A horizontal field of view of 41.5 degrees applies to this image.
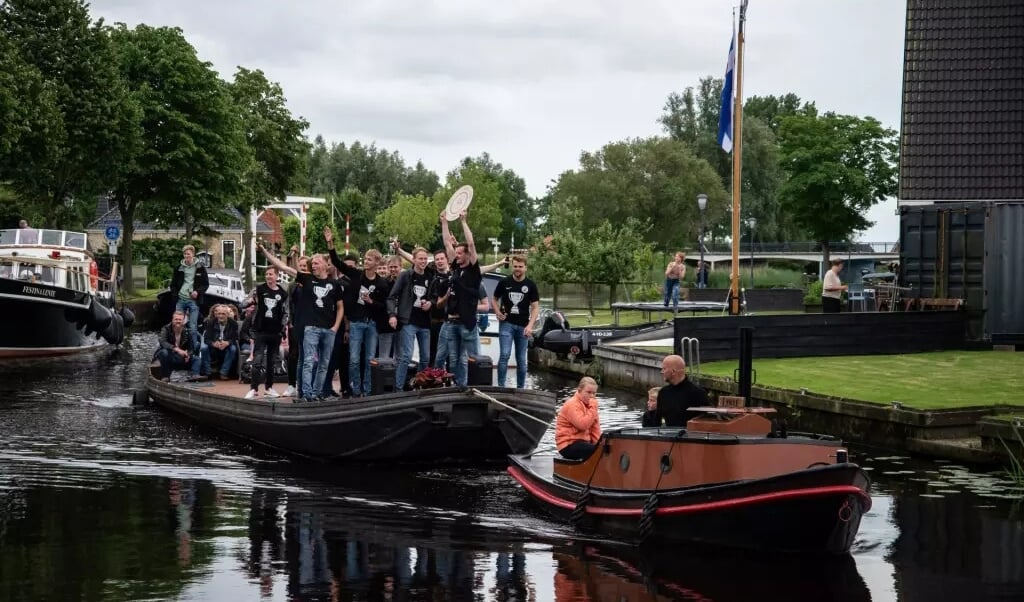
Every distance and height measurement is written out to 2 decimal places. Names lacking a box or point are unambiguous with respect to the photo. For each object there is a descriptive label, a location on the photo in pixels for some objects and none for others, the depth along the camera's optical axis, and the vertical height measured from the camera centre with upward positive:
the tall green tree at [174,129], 57.66 +6.80
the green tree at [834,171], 77.62 +7.56
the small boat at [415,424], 16.42 -1.69
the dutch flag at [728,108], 27.59 +3.89
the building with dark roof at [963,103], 29.80 +4.57
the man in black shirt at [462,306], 17.10 -0.18
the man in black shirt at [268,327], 18.55 -0.56
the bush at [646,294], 51.55 +0.09
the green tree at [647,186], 87.69 +7.23
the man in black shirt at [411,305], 17.69 -0.19
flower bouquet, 16.75 -1.09
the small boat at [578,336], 32.72 -1.01
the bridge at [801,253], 98.00 +3.59
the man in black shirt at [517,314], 17.41 -0.26
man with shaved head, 13.31 -0.99
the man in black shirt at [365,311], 17.69 -0.29
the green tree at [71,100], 48.62 +6.80
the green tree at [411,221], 102.25 +5.28
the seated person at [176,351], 23.48 -1.16
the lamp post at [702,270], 44.28 +0.97
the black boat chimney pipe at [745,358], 15.17 -0.69
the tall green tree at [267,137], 73.44 +8.40
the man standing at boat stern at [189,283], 24.92 +0.03
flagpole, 27.67 +2.88
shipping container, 27.14 +0.91
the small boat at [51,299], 34.34 -0.44
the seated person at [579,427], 13.95 -1.38
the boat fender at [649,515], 12.51 -2.02
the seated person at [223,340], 23.05 -0.93
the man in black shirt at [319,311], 17.19 -0.30
